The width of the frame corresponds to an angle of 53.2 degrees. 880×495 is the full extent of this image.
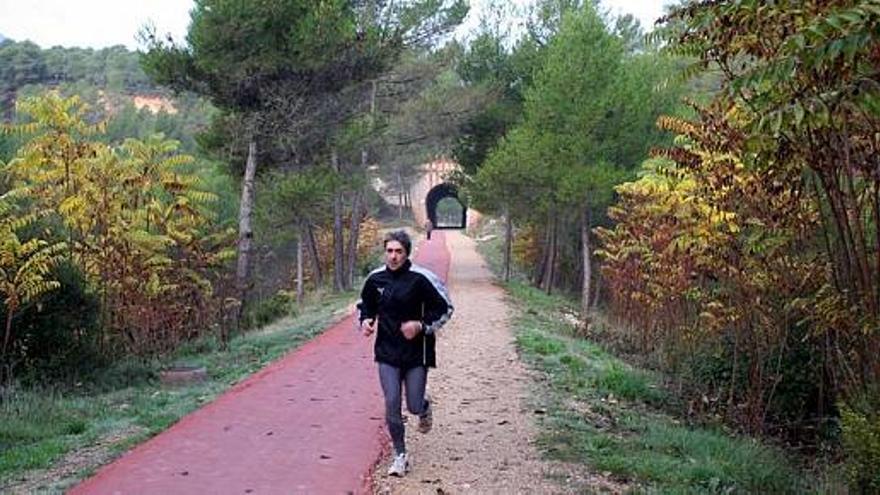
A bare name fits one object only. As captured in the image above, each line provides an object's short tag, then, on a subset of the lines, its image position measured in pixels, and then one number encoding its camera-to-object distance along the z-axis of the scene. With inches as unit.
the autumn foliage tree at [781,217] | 186.5
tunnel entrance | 3693.4
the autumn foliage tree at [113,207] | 554.9
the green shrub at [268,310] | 873.2
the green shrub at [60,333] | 473.1
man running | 242.8
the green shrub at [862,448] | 224.2
